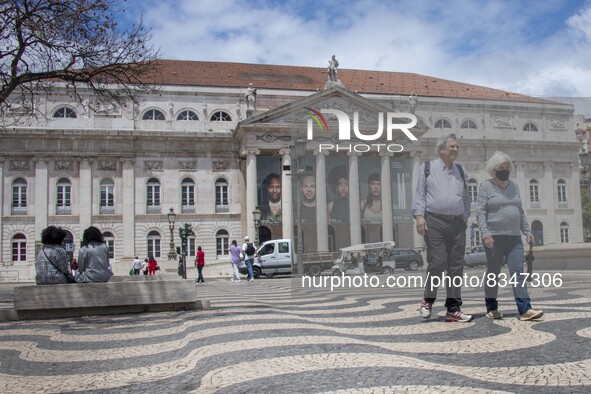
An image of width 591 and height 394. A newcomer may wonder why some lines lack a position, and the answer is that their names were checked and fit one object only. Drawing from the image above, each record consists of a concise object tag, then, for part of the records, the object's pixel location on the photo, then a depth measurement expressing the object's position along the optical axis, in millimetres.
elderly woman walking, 5887
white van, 29562
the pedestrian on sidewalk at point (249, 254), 21828
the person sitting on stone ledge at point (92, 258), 8977
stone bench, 8633
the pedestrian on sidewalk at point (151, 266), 30228
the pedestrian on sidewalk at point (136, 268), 31031
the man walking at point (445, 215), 5820
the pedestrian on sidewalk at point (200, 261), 25516
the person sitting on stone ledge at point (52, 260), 8734
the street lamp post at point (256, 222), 34500
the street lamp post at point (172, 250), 34953
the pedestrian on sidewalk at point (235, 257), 21969
